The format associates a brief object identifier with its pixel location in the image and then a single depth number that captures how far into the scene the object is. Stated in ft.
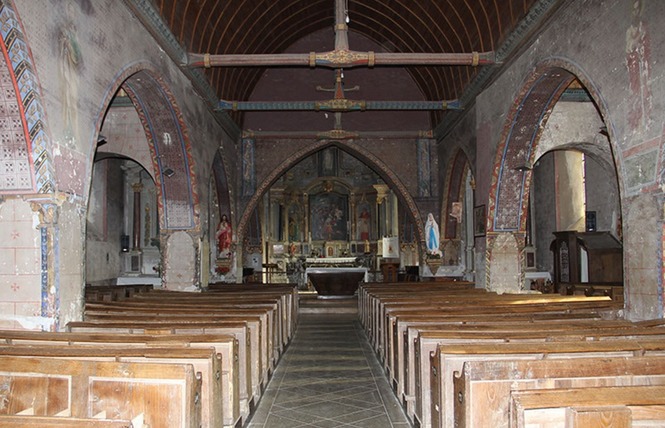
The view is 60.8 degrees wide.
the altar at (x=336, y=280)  50.98
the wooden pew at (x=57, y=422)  6.68
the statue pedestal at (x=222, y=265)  50.44
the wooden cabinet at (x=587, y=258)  40.83
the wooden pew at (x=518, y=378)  9.83
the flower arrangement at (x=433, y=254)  52.90
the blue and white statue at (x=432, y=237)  52.60
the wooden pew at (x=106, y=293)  29.45
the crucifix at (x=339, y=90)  40.09
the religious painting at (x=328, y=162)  73.77
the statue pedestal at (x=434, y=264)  53.26
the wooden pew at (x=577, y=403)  6.95
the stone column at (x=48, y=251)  18.70
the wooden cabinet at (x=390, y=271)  63.67
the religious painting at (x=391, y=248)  71.31
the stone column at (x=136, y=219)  54.39
